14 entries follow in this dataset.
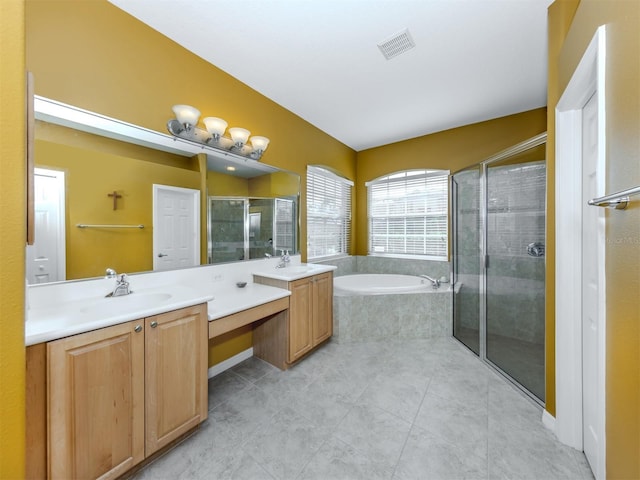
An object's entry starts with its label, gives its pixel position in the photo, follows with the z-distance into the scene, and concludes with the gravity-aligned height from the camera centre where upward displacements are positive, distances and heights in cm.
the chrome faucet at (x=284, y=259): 277 -22
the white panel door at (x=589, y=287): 128 -25
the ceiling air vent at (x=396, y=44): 184 +152
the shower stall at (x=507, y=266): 224 -26
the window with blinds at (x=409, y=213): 361 +42
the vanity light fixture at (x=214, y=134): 183 +88
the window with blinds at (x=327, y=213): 341 +40
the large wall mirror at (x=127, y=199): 135 +28
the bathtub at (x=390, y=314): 278 -85
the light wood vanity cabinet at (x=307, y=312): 221 -70
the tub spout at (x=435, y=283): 298 -52
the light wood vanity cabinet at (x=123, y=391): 102 -73
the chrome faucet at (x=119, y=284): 153 -28
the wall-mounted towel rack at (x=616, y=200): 69 +13
